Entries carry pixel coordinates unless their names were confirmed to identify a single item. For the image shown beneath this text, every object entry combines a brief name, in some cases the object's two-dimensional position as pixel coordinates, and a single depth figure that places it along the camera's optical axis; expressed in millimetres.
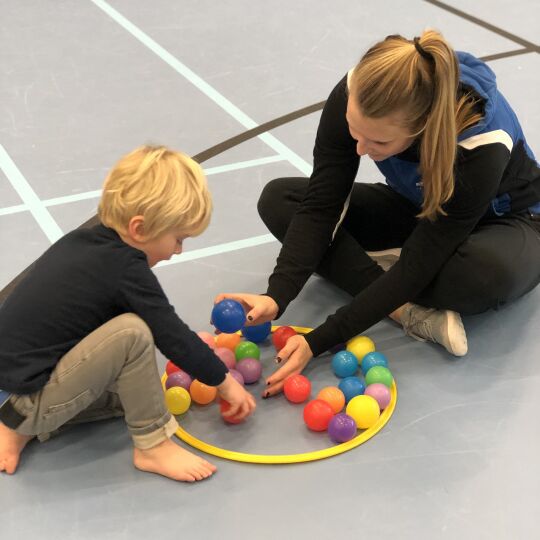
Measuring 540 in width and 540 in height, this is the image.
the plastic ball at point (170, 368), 1748
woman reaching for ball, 1470
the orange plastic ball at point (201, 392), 1669
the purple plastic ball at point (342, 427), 1566
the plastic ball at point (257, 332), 1831
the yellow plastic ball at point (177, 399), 1642
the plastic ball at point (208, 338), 1791
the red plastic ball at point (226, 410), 1617
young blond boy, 1395
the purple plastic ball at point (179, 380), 1697
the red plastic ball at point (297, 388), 1681
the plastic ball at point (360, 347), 1813
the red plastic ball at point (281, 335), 1827
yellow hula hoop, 1545
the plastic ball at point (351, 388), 1687
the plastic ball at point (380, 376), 1709
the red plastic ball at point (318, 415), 1598
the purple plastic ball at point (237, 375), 1711
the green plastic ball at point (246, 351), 1780
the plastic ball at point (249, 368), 1729
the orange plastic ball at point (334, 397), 1651
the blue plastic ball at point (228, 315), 1671
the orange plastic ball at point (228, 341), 1828
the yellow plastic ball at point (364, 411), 1615
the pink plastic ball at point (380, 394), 1657
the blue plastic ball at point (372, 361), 1758
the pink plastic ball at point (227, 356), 1756
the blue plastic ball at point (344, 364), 1749
